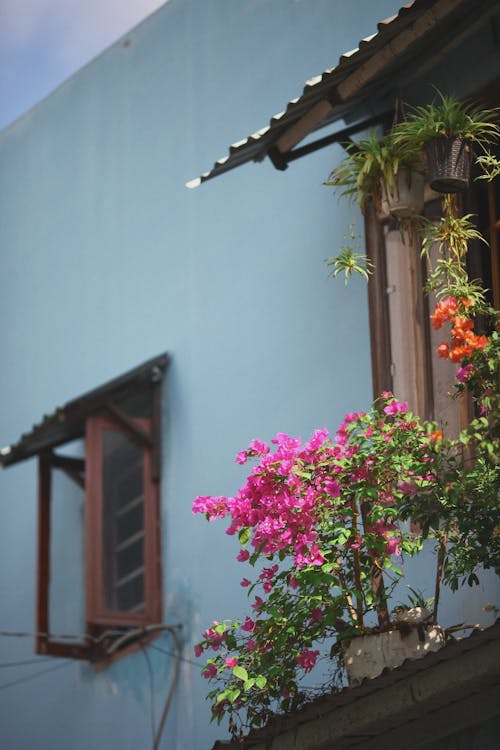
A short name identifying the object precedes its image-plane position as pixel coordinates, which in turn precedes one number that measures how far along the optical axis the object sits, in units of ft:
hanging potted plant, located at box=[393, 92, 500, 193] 48.63
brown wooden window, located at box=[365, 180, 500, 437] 50.22
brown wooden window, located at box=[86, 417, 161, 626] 63.90
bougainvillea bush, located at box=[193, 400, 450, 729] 44.72
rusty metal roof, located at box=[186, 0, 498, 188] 48.72
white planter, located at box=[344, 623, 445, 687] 44.20
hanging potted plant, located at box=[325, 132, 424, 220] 50.67
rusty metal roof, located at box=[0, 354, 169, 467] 64.90
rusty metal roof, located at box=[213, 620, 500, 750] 41.29
